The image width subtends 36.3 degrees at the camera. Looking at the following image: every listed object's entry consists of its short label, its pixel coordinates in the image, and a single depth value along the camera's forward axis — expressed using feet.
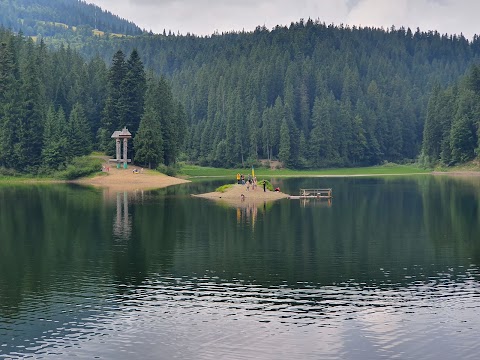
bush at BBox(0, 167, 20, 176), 515.91
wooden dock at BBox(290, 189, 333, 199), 376.27
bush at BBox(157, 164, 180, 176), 522.47
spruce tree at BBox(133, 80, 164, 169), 507.71
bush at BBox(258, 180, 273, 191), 392.04
